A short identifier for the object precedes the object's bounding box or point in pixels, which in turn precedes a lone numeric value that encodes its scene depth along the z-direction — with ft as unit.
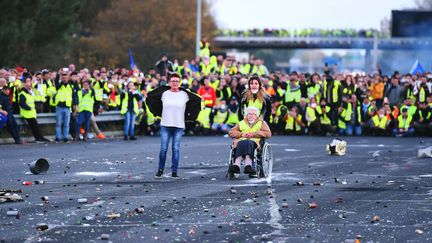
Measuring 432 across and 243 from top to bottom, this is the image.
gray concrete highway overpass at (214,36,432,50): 410.39
